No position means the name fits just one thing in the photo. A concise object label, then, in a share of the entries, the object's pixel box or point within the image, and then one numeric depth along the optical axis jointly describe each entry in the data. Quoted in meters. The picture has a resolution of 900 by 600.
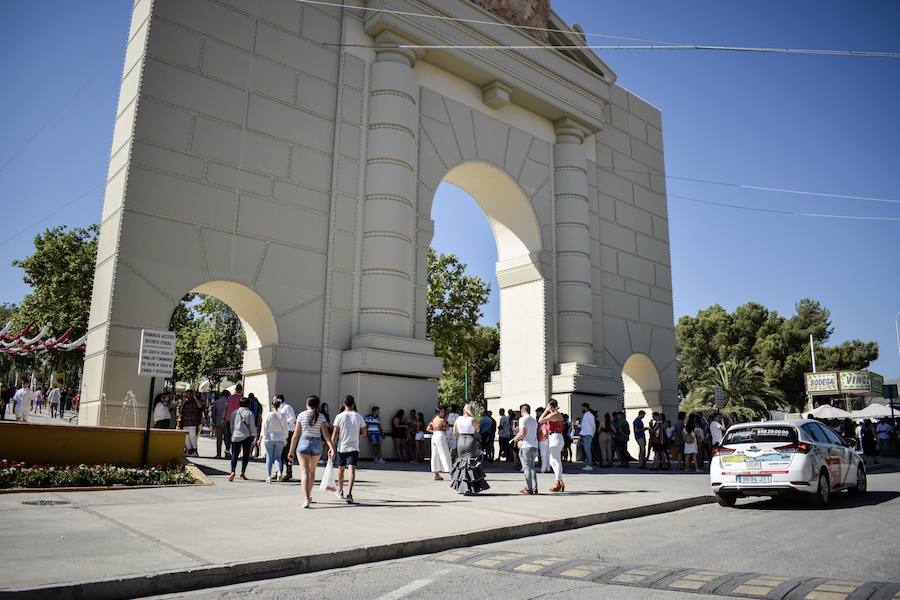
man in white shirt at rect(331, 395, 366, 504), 10.85
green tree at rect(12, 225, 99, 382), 39.16
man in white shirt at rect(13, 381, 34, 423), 24.25
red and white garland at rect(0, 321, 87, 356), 32.91
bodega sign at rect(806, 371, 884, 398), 47.19
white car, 10.62
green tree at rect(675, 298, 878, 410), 59.56
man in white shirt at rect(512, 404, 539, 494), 12.50
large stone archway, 16.02
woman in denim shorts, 10.36
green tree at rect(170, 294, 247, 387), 44.12
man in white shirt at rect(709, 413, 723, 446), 20.88
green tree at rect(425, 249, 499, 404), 40.94
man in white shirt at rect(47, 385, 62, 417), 34.06
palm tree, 45.50
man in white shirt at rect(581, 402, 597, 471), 19.36
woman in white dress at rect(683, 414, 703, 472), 19.92
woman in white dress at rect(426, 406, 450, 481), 14.57
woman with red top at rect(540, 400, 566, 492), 13.69
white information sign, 13.07
